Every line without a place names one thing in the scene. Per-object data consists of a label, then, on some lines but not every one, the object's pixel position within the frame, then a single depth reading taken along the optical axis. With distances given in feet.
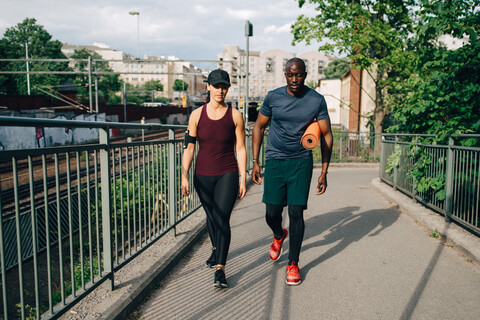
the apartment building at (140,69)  495.37
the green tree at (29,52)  173.17
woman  12.53
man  12.88
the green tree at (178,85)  450.30
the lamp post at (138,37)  218.36
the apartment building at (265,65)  564.71
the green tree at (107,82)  308.11
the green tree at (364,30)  62.75
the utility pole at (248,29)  45.44
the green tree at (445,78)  19.85
